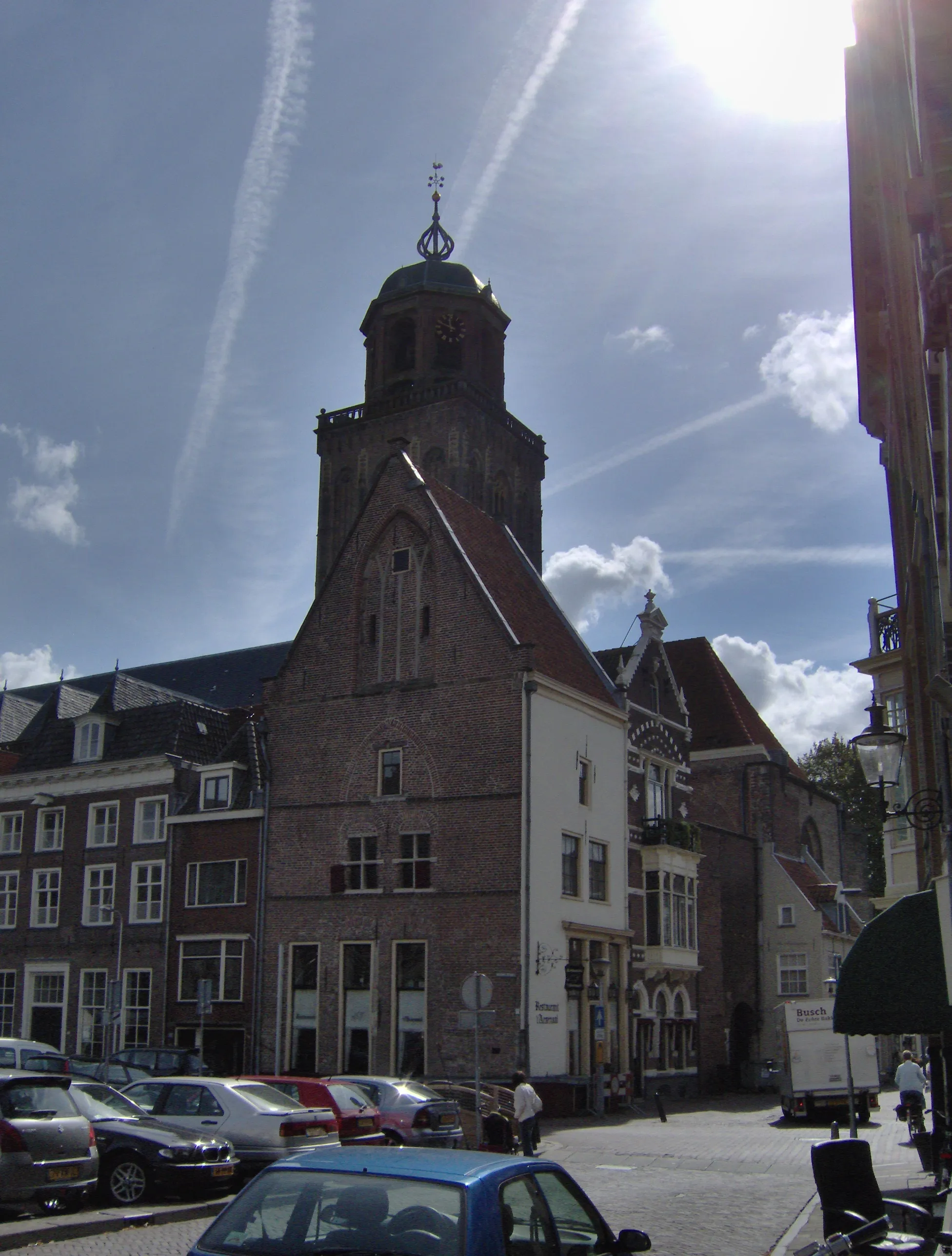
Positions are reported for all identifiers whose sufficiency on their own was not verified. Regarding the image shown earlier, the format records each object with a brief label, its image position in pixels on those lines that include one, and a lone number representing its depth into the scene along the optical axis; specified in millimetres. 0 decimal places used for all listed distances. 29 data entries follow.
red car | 18938
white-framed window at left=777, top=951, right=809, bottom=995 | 44000
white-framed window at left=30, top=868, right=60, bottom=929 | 38969
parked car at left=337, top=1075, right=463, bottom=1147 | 20016
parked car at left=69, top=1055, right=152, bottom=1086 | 24812
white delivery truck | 28906
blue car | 6113
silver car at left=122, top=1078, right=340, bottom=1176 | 16609
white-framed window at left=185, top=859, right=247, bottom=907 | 35281
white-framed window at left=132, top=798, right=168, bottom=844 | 37594
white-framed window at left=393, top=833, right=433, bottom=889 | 31938
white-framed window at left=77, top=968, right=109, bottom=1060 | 36656
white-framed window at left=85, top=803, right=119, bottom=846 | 38656
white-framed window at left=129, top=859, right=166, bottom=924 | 36719
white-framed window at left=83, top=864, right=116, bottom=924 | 37781
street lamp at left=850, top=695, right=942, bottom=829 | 14094
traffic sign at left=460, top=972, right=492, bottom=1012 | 19297
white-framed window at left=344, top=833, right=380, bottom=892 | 32875
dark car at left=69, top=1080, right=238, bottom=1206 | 15078
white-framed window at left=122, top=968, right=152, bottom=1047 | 35719
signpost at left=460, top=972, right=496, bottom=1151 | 19297
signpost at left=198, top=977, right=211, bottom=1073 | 26734
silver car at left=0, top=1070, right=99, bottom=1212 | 13492
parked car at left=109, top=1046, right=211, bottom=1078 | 26719
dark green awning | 12531
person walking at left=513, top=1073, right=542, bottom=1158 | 21141
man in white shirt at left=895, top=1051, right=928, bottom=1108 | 23203
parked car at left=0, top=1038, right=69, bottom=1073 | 25859
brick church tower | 61719
